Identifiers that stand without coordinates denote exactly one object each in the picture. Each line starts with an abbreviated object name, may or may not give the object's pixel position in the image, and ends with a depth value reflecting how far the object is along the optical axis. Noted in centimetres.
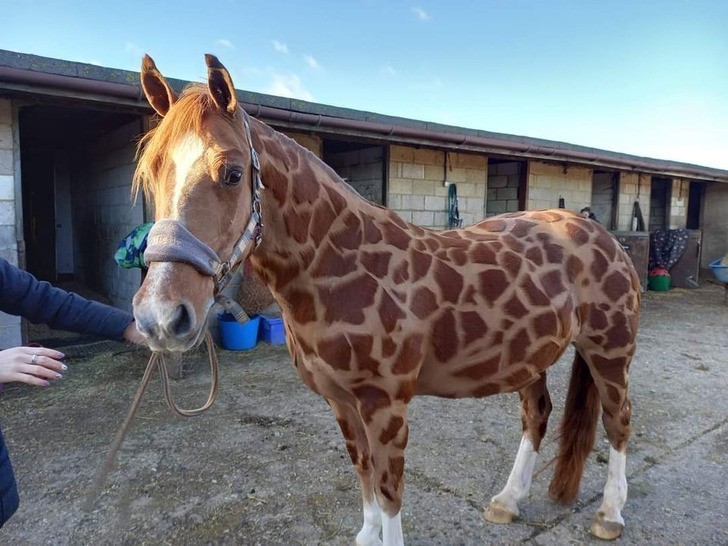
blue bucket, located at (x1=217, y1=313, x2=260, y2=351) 505
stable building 400
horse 119
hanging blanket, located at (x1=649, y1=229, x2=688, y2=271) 988
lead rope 130
